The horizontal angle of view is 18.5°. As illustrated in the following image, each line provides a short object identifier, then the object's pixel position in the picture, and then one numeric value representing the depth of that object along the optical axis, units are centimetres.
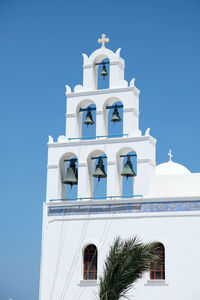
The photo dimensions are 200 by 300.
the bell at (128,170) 2102
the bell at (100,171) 2161
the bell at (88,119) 2236
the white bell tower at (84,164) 2078
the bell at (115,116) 2202
